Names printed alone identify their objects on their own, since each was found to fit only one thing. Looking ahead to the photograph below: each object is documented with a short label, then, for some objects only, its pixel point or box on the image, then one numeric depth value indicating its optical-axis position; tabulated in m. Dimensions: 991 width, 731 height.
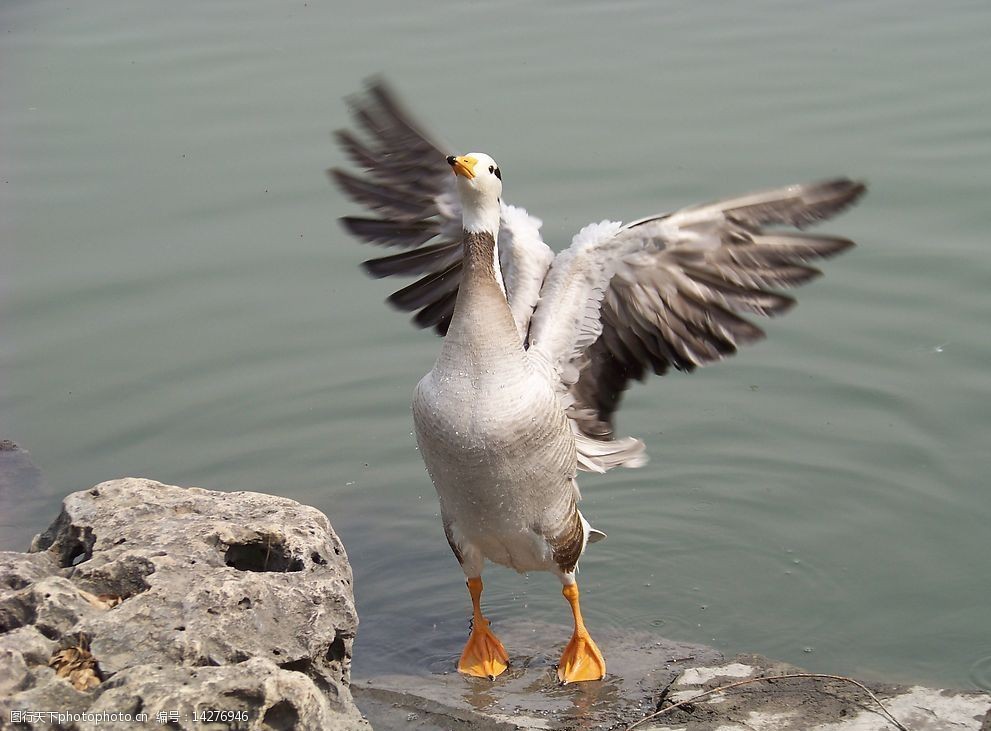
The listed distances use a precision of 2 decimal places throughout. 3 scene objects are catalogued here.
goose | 5.45
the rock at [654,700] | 4.89
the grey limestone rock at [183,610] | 3.57
